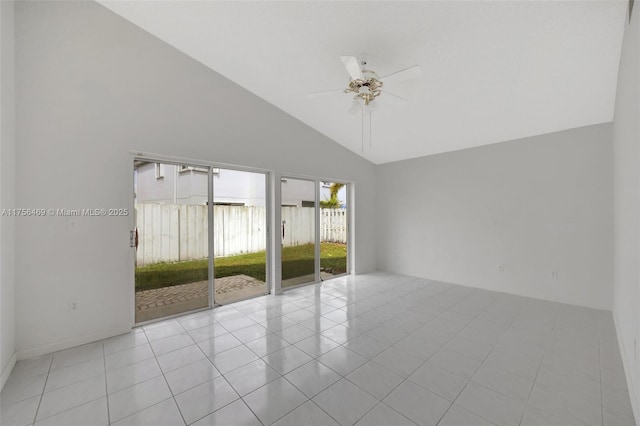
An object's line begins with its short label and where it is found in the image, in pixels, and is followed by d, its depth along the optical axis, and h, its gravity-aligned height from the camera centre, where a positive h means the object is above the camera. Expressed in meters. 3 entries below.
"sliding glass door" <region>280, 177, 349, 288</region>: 4.75 -0.34
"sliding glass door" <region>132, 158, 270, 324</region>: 3.29 -0.30
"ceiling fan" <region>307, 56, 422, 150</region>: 2.33 +1.30
